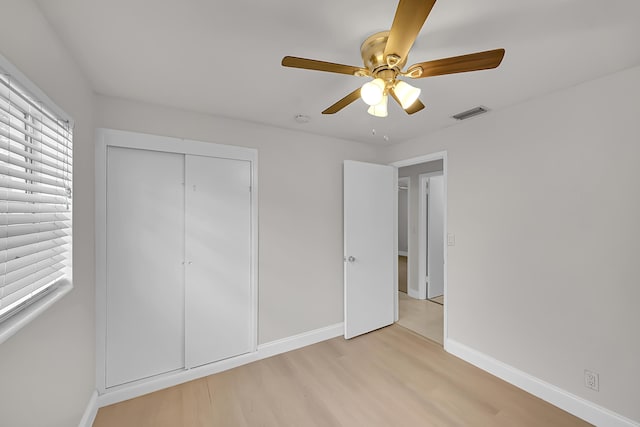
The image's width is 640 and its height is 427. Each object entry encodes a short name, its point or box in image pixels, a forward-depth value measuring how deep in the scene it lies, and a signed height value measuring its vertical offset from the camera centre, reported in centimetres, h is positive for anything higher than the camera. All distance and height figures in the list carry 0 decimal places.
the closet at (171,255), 200 -36
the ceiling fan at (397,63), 97 +68
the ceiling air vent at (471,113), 226 +91
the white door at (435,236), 439 -41
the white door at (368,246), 300 -41
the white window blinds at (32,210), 94 +1
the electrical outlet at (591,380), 177 -116
